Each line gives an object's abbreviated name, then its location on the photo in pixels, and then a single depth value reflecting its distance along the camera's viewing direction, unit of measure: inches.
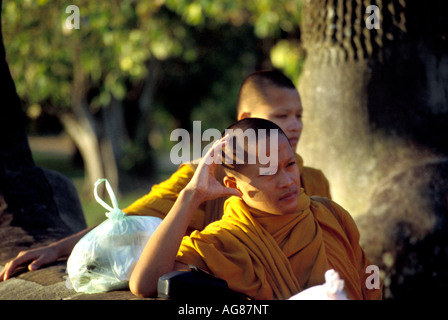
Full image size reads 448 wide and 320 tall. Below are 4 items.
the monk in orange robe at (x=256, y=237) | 193.3
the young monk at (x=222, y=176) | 257.4
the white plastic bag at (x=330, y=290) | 162.4
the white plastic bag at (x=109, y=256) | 215.9
